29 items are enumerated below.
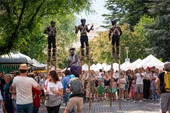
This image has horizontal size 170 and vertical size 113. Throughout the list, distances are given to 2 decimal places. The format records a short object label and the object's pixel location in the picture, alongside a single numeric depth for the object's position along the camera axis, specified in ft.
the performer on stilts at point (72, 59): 59.52
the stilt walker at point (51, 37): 61.26
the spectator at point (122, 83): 77.60
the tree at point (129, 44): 172.96
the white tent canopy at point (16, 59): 87.86
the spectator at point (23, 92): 28.84
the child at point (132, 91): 77.58
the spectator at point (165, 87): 35.73
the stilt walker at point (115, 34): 65.98
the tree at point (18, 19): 55.57
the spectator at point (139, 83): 73.82
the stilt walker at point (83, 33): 64.23
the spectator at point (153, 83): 75.72
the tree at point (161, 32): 153.38
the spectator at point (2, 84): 43.04
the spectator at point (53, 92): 31.63
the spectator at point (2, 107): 35.50
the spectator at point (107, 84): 77.56
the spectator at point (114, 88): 78.18
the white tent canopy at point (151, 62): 102.07
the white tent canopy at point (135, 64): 114.32
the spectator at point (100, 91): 80.52
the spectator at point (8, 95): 39.60
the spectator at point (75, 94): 32.14
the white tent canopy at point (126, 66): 128.53
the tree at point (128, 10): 193.57
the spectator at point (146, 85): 76.33
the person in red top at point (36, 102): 34.89
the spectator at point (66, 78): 41.14
